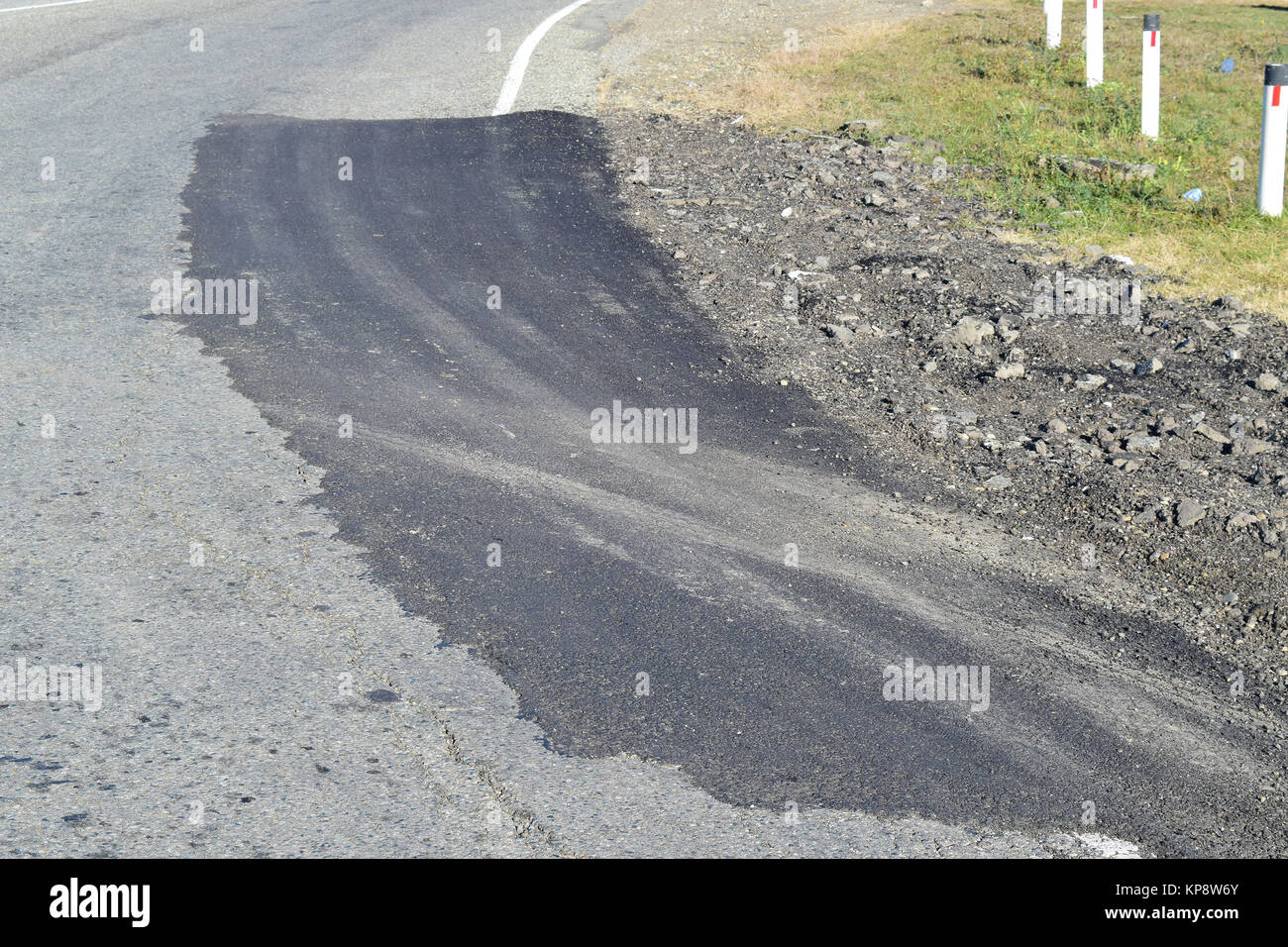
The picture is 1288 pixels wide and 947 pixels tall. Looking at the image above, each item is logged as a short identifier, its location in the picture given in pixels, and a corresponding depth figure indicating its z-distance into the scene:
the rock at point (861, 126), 11.41
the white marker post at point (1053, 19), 14.21
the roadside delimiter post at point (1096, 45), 12.57
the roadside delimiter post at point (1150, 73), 10.63
